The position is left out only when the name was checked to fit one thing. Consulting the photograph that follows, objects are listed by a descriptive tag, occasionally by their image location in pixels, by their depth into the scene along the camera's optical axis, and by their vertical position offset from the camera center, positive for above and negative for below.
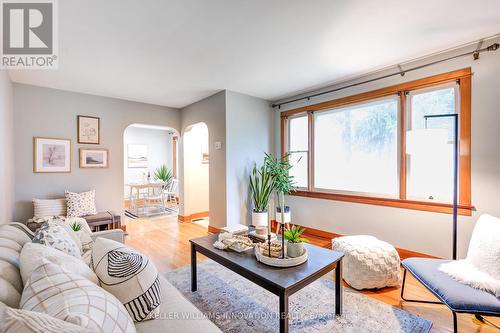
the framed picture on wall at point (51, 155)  3.43 +0.17
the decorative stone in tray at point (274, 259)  1.60 -0.67
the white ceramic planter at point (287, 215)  3.79 -0.86
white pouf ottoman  2.16 -0.95
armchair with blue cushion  1.39 -0.80
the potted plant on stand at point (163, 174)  7.32 -0.27
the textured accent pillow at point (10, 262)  0.83 -0.42
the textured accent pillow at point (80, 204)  3.43 -0.58
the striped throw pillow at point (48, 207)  3.26 -0.60
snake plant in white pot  3.80 -0.47
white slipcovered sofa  0.88 -0.75
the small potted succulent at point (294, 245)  1.66 -0.58
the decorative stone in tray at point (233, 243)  1.92 -0.67
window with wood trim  2.48 +0.27
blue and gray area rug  1.71 -1.20
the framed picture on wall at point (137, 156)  7.37 +0.32
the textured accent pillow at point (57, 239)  1.32 -0.43
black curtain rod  2.27 +1.15
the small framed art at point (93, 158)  3.81 +0.14
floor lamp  2.08 +0.22
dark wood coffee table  1.38 -0.71
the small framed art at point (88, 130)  3.77 +0.61
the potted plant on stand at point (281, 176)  3.77 -0.18
